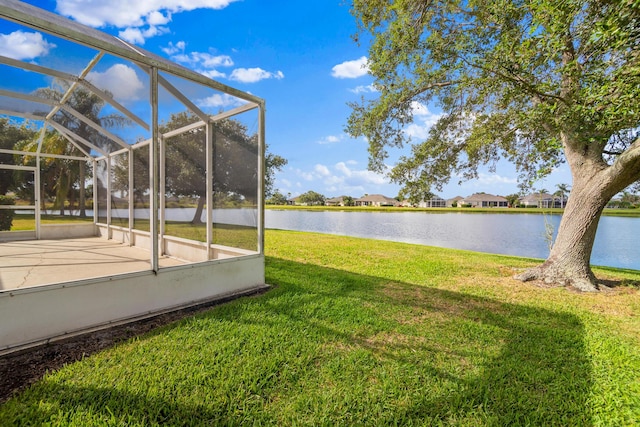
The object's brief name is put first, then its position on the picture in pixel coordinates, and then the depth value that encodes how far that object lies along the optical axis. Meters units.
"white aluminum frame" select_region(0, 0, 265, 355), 2.40
